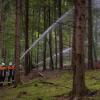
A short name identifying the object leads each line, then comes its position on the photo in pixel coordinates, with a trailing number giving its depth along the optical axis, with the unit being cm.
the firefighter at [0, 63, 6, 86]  1652
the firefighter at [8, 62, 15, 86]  1678
